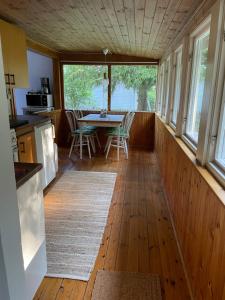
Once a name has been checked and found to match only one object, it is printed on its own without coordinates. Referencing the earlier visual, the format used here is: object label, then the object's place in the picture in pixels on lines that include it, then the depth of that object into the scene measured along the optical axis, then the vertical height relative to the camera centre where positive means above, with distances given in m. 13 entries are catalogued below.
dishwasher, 2.94 -0.73
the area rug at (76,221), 1.88 -1.33
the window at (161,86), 4.74 +0.21
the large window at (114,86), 5.54 +0.22
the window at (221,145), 1.46 -0.32
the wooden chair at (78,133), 4.86 -0.80
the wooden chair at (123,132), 4.75 -0.76
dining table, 4.54 -0.52
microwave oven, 5.62 -0.13
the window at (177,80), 3.18 +0.21
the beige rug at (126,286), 1.59 -1.36
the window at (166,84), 4.02 +0.20
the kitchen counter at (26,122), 2.47 -0.32
